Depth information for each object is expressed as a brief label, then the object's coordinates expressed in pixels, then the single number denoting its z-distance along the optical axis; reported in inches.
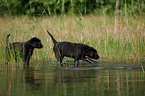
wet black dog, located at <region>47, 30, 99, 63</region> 698.2
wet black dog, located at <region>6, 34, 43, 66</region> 682.6
